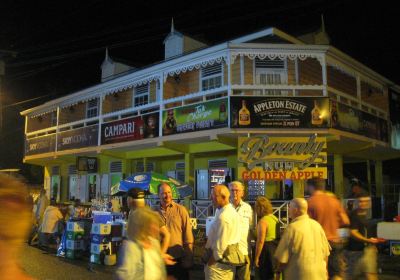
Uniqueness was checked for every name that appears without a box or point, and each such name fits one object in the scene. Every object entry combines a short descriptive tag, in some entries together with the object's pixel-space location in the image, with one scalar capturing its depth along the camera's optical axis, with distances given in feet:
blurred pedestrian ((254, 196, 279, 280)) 22.02
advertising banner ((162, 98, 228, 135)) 48.14
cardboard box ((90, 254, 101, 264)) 36.29
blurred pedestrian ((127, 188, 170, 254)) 17.90
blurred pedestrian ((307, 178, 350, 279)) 20.72
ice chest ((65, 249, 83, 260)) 39.40
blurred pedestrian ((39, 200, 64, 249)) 45.24
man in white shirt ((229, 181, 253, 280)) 18.99
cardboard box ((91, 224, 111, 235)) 36.35
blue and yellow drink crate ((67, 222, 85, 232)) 40.01
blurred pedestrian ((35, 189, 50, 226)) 51.60
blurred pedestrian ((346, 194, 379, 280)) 20.80
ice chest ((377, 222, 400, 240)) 36.47
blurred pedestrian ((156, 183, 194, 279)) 18.65
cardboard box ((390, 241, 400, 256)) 36.81
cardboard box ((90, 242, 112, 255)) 36.24
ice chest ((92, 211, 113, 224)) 38.78
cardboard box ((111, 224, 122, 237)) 36.99
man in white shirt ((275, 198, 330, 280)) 16.42
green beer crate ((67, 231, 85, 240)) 39.88
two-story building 47.42
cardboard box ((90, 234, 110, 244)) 36.35
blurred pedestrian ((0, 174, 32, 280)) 8.63
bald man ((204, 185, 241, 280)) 17.01
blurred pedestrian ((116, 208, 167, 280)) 11.93
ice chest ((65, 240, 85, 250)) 39.58
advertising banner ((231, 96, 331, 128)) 47.11
